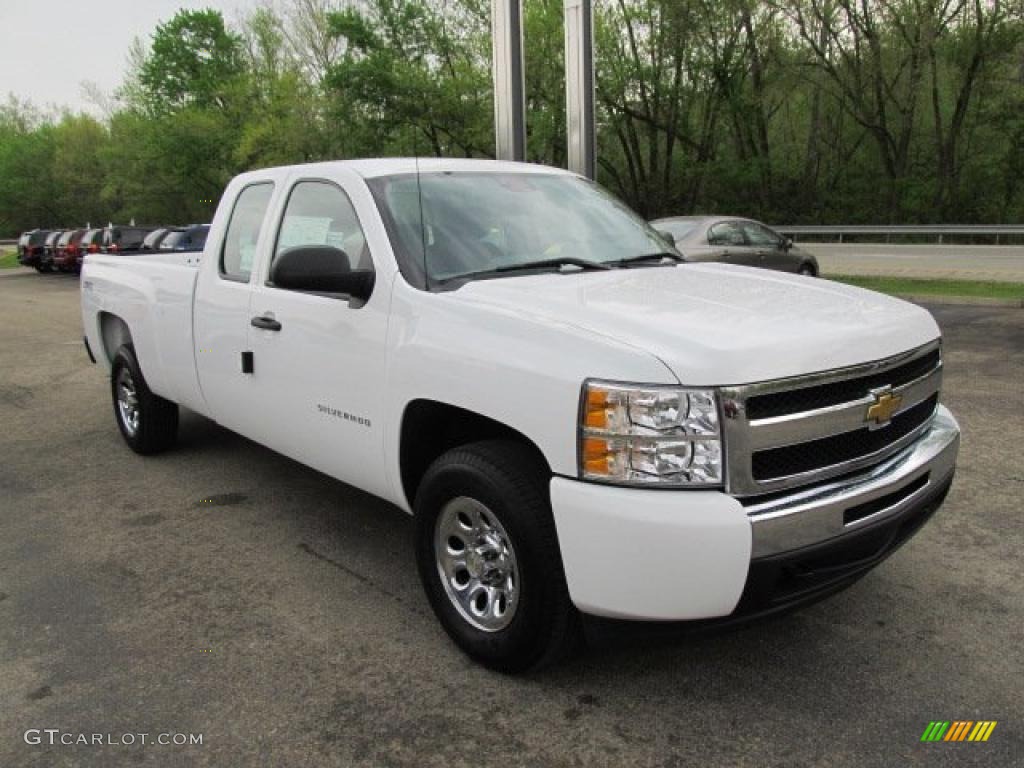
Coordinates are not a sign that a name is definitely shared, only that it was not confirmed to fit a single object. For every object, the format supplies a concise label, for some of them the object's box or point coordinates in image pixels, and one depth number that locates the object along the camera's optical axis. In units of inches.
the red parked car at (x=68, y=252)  1269.4
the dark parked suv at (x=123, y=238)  1104.2
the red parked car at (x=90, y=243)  1189.5
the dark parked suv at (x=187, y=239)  823.1
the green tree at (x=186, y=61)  2506.2
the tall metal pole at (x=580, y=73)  508.1
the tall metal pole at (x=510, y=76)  514.0
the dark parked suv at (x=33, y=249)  1364.4
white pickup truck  99.0
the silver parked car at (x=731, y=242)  518.6
